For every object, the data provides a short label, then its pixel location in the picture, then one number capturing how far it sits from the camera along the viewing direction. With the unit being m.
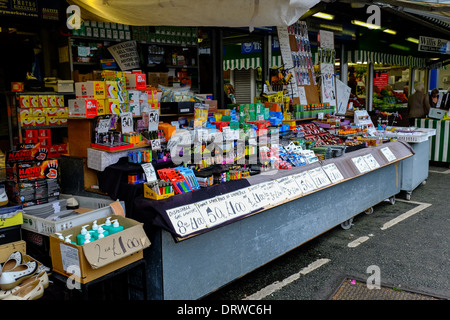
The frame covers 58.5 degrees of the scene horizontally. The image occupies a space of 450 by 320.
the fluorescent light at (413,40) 14.71
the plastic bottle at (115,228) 3.09
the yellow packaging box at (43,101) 6.06
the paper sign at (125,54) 7.15
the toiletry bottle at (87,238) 2.89
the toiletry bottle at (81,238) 2.90
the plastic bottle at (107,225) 3.17
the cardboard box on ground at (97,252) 2.75
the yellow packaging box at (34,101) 5.96
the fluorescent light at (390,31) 13.02
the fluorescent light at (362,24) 11.45
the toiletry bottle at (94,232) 3.04
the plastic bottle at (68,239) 2.99
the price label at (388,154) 6.28
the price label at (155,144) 4.08
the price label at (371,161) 5.74
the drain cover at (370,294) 3.79
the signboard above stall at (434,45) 12.66
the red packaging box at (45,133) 6.14
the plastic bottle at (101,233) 3.02
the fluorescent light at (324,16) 10.00
